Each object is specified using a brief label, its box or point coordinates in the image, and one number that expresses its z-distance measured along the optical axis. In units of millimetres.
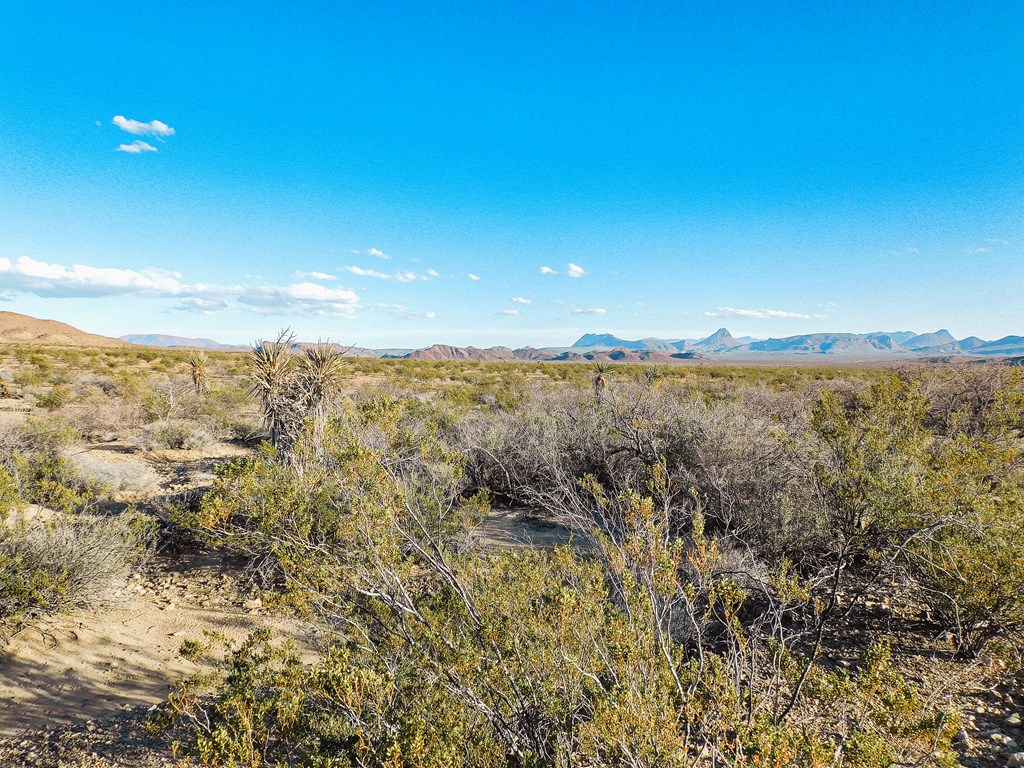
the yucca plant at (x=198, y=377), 18906
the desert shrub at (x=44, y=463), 7391
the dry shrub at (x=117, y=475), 9586
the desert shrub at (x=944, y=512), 4438
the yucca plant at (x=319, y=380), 9094
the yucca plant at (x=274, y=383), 8969
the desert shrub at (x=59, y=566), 4973
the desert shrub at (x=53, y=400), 16672
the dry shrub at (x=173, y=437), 13484
